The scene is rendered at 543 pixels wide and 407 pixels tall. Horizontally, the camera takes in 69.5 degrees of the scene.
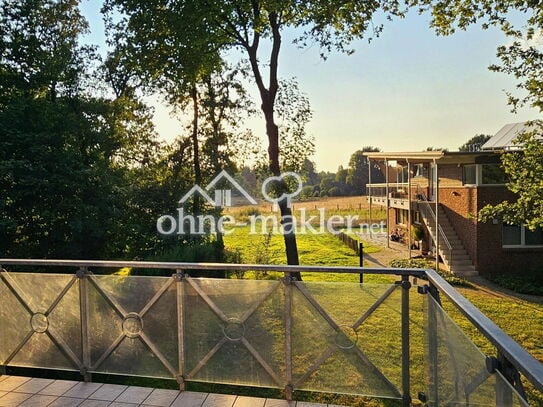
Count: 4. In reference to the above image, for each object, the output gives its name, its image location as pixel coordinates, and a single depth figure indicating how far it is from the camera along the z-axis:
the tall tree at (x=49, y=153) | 9.47
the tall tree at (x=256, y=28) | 10.96
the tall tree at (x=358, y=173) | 50.59
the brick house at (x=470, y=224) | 14.48
